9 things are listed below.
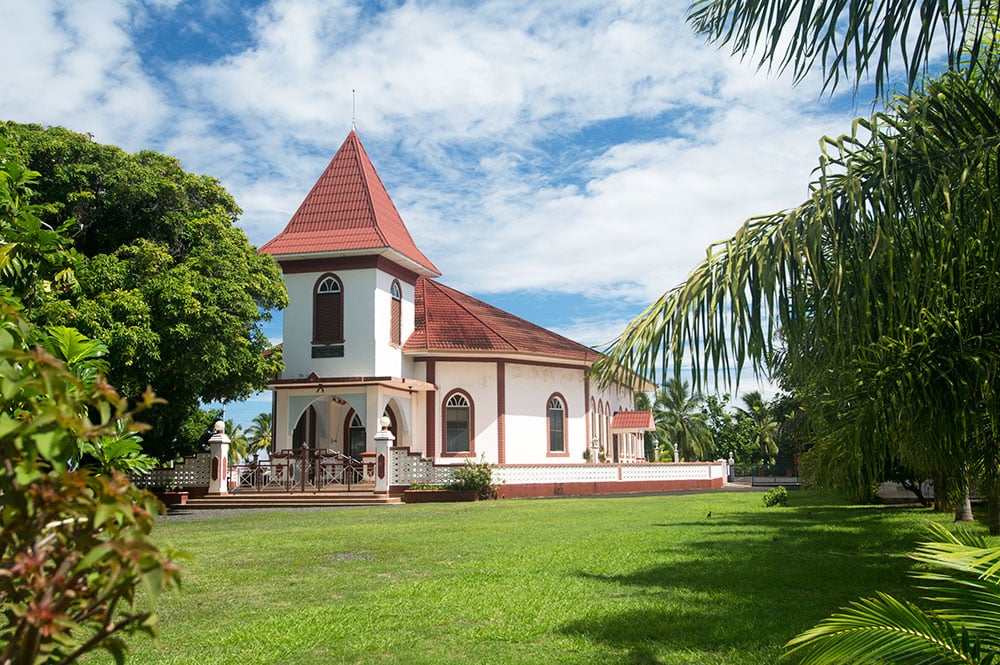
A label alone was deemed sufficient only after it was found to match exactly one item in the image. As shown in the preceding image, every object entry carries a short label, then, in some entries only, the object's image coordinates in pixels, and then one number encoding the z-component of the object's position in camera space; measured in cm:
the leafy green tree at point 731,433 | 6638
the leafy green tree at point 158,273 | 2142
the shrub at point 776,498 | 2356
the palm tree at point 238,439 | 6104
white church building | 2933
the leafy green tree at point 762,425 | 6894
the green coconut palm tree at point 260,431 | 6966
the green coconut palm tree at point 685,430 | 6244
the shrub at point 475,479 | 2720
